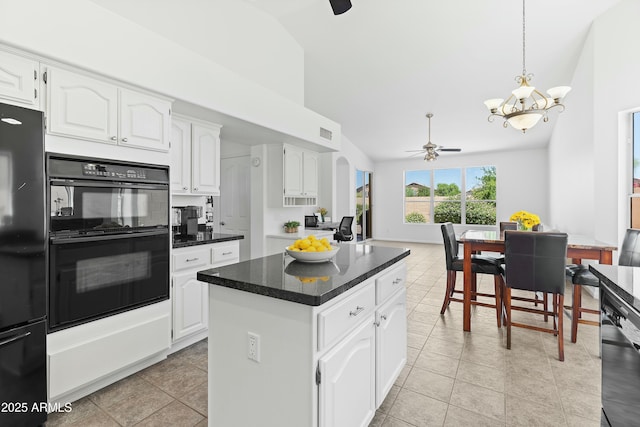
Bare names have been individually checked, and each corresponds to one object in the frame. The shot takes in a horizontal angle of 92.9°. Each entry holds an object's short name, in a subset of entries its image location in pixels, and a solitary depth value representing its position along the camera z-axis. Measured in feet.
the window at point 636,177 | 11.34
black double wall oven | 5.99
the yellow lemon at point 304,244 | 5.86
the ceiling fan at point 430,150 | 17.74
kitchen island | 3.95
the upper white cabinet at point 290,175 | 14.12
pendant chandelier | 9.28
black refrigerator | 5.01
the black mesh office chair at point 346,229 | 22.11
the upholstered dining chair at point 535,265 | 8.13
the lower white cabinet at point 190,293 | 8.39
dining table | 8.71
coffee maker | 10.21
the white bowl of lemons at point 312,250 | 5.62
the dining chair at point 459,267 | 10.13
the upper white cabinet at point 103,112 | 5.96
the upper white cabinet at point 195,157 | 9.46
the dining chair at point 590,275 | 8.48
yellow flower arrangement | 11.25
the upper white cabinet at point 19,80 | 5.31
